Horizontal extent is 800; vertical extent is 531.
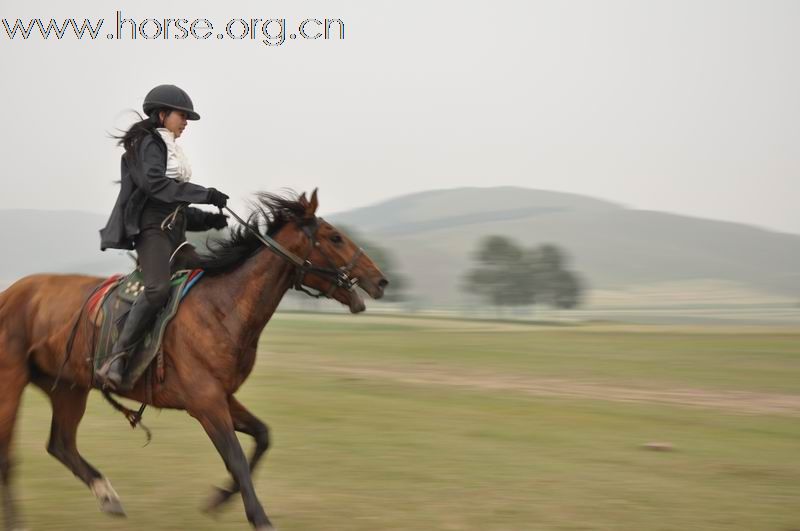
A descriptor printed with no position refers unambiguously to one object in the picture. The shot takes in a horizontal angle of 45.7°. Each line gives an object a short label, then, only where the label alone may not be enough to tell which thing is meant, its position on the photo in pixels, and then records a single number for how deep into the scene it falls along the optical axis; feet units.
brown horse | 23.44
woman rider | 24.07
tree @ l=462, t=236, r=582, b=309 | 290.76
